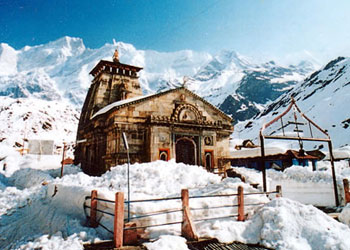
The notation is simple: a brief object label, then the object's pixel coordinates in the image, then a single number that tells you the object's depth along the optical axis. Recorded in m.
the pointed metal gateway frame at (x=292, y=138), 11.60
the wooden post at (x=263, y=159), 11.41
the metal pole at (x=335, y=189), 13.58
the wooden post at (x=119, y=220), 6.44
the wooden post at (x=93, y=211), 8.42
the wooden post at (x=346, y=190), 12.79
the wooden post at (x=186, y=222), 7.24
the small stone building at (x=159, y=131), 18.86
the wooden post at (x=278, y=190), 10.86
